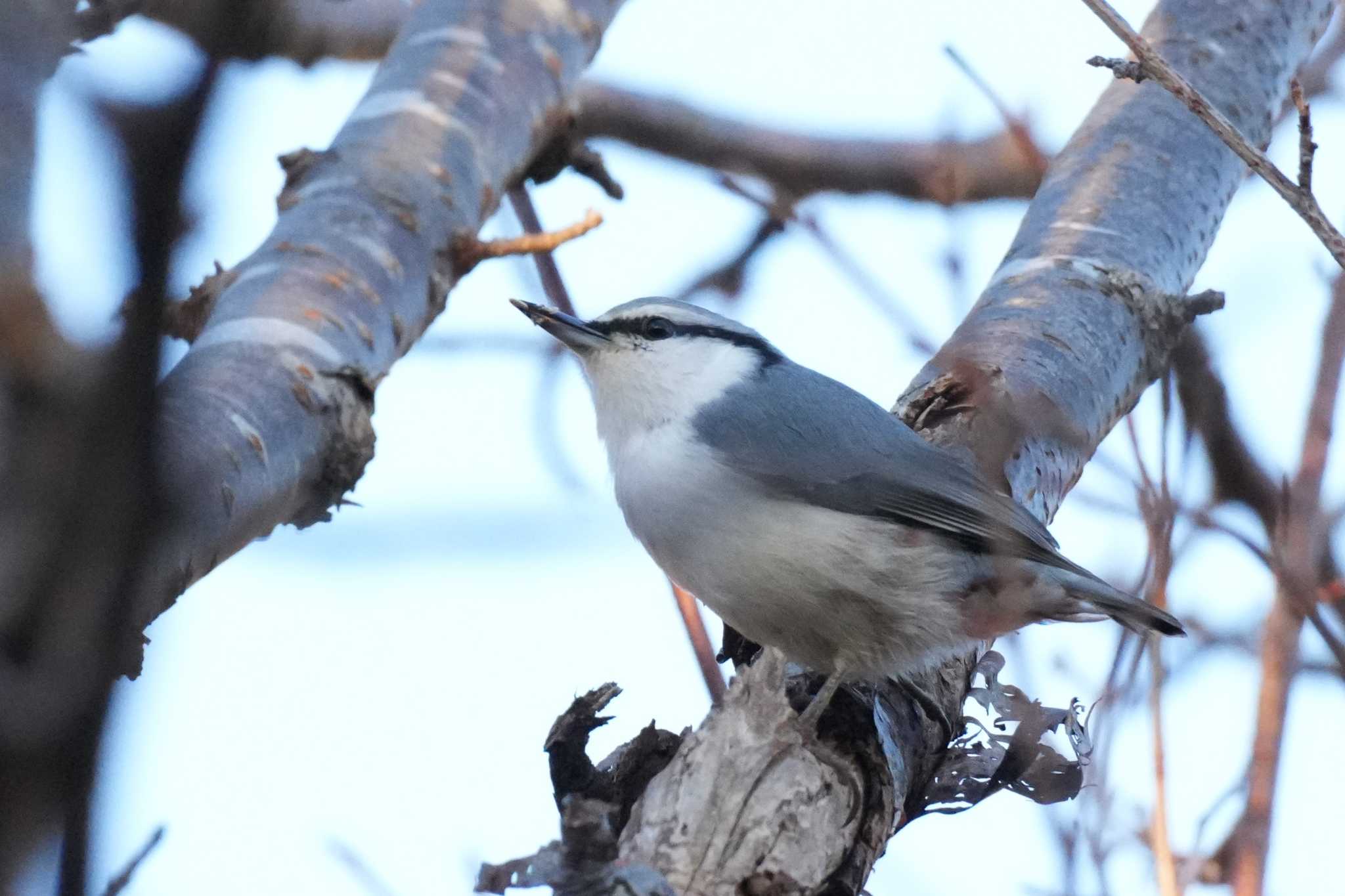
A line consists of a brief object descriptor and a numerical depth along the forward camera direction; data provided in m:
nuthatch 5.24
